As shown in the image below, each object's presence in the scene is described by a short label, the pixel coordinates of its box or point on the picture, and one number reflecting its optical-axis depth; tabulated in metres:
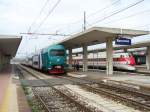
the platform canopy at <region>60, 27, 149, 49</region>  24.75
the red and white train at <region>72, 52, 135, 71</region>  39.20
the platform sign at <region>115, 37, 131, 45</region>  24.69
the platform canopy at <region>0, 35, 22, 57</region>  29.16
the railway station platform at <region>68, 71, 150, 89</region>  18.85
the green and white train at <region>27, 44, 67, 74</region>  31.79
